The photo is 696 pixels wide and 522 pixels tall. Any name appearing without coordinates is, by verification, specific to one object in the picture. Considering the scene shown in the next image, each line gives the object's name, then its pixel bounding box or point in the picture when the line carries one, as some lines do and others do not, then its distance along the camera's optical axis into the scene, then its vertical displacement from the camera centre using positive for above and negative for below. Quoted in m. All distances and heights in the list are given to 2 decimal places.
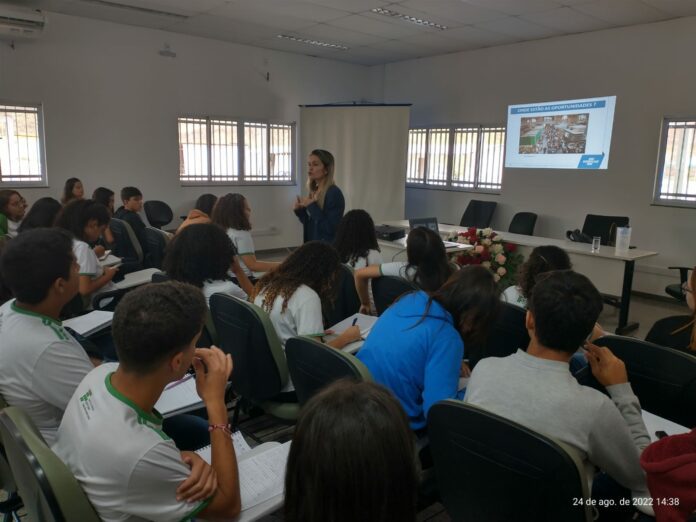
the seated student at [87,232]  3.07 -0.39
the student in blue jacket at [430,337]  1.66 -0.53
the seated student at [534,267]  2.62 -0.43
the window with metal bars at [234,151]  7.26 +0.34
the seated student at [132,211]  4.70 -0.40
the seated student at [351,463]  0.73 -0.41
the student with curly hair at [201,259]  2.65 -0.45
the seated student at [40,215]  3.55 -0.34
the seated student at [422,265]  2.62 -0.46
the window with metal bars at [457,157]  7.47 +0.37
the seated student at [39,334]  1.45 -0.49
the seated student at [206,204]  4.36 -0.27
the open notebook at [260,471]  1.26 -0.79
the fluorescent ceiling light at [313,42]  6.87 +1.87
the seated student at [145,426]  1.06 -0.56
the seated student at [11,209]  4.31 -0.36
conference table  4.56 -0.72
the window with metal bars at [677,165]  5.62 +0.26
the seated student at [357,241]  3.32 -0.41
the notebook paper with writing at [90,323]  2.35 -0.73
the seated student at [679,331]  2.12 -0.61
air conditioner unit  5.12 +1.49
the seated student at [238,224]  3.78 -0.37
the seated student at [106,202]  4.34 -0.32
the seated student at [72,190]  5.45 -0.23
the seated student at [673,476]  1.14 -0.65
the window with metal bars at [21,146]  5.93 +0.24
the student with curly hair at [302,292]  2.21 -0.52
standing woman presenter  4.32 -0.20
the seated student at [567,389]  1.29 -0.55
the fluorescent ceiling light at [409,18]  5.57 +1.84
